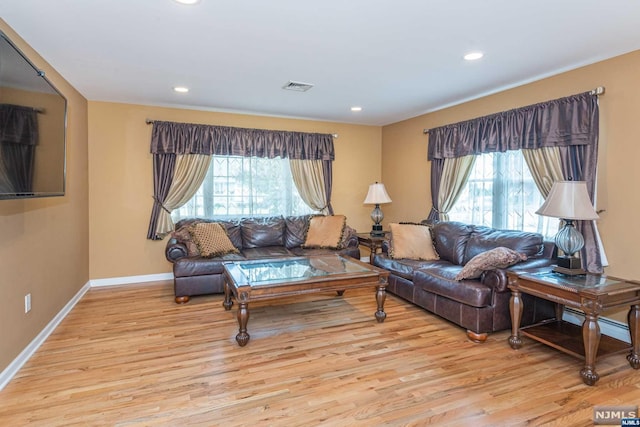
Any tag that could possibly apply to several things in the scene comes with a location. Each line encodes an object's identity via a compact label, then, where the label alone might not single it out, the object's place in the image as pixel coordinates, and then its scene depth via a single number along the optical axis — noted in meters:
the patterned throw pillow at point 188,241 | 4.21
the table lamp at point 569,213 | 2.69
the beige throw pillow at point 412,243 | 4.16
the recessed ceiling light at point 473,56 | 2.97
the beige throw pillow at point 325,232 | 4.85
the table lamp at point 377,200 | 5.23
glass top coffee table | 2.88
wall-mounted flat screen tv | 1.84
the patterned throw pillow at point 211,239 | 4.19
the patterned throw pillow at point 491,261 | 2.96
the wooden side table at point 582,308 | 2.31
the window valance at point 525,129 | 3.16
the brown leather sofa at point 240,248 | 3.98
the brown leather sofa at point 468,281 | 2.96
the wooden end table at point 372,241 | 4.66
